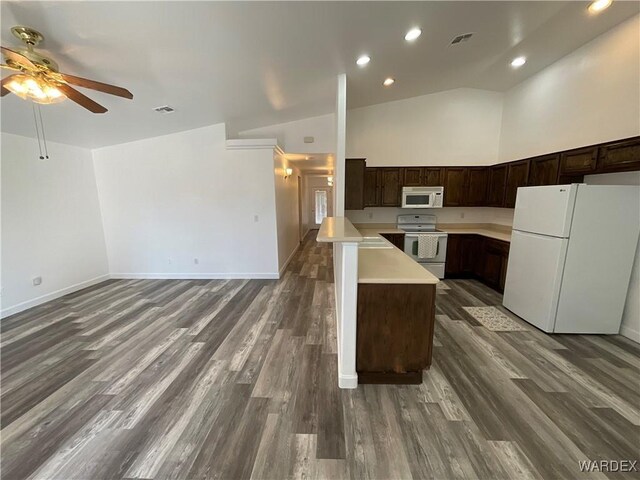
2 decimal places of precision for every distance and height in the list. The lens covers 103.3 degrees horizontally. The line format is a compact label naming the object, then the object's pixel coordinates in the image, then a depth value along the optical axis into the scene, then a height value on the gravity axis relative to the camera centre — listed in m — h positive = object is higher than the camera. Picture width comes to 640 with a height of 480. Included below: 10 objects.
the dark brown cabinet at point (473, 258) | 4.23 -1.11
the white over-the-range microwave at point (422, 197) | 4.78 +0.00
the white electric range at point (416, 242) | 4.67 -0.83
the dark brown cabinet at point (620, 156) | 2.47 +0.40
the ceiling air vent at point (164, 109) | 3.39 +1.20
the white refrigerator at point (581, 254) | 2.63 -0.62
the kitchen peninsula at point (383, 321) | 2.00 -1.00
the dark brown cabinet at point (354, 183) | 4.68 +0.26
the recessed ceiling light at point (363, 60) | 2.92 +1.60
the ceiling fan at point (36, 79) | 1.83 +0.92
